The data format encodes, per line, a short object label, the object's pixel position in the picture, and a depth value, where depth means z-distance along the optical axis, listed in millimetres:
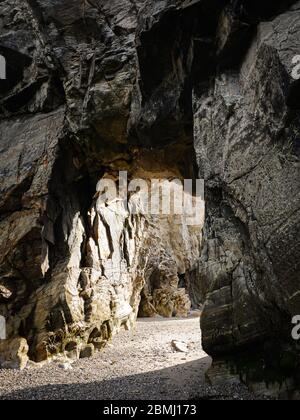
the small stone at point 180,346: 18188
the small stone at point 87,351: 17203
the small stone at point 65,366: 15085
